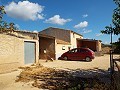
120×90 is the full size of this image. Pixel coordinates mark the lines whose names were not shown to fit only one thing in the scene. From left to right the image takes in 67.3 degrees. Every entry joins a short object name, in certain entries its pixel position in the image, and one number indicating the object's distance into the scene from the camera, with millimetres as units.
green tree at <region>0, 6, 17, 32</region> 8665
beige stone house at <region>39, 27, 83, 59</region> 16352
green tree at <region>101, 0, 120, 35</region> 3072
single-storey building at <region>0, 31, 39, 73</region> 7337
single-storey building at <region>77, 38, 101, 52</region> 20219
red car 12012
